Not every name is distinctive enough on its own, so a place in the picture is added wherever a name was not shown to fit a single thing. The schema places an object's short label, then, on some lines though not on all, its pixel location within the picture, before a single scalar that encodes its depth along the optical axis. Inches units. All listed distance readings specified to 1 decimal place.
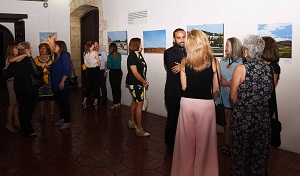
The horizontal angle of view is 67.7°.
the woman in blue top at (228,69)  115.4
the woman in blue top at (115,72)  216.3
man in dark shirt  110.4
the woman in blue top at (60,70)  152.8
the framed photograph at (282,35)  122.5
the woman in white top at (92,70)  214.7
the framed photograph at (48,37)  306.5
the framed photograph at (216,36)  150.0
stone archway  287.5
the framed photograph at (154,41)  188.9
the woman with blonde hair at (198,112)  84.9
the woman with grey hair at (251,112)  80.6
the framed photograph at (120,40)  227.1
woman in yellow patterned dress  163.3
